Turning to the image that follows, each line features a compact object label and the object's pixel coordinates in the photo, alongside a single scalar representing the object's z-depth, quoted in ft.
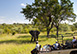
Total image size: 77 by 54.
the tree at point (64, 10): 46.73
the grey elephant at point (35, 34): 43.93
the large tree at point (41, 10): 47.34
